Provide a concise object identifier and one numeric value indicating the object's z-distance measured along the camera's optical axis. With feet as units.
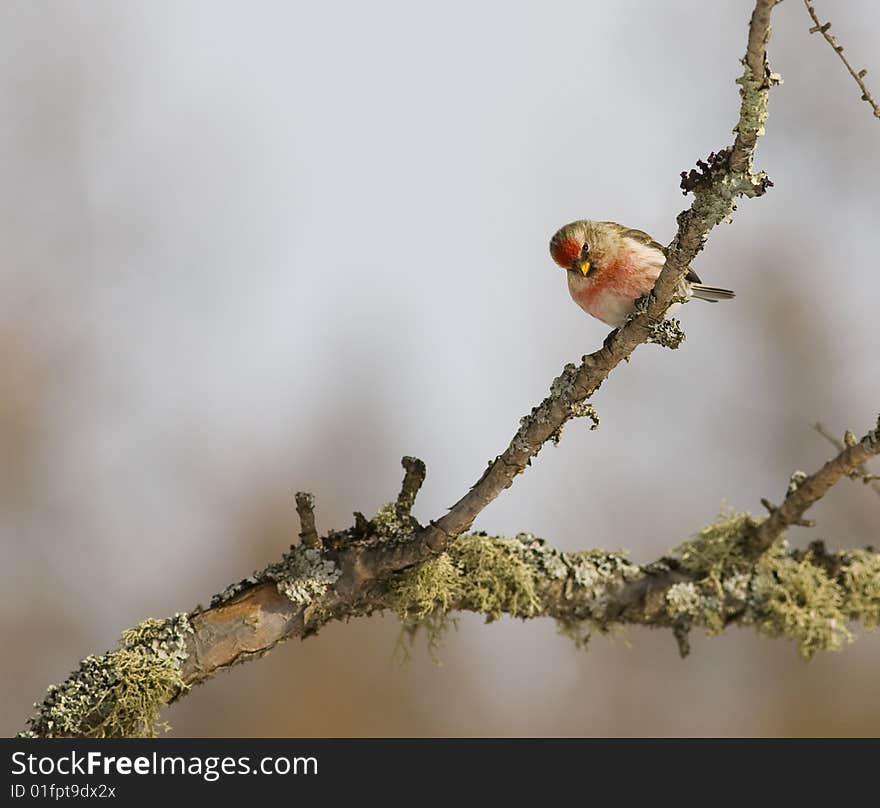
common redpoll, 22.31
